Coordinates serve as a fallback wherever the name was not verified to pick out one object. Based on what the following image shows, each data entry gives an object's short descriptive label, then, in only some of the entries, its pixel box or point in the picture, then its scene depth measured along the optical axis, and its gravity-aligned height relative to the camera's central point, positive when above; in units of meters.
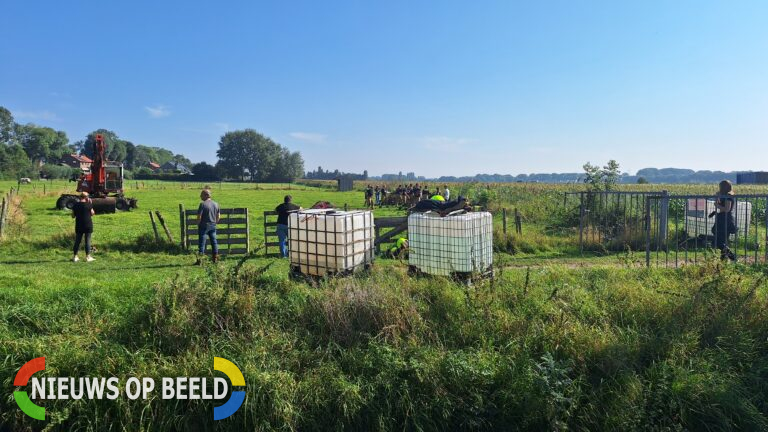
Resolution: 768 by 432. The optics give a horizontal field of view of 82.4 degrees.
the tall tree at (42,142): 98.69 +12.64
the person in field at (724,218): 8.35 -0.42
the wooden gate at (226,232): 11.88 -0.99
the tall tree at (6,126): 101.06 +16.41
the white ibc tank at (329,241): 6.74 -0.71
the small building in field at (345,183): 58.16 +1.77
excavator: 22.84 +0.56
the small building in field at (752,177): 61.16 +2.81
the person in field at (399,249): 9.84 -1.22
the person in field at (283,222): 11.08 -0.66
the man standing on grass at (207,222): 10.63 -0.62
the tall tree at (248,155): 110.81 +10.59
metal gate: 8.73 -0.93
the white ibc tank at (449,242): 6.76 -0.73
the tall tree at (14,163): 71.69 +5.56
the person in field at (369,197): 29.38 -0.05
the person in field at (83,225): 10.41 -0.68
